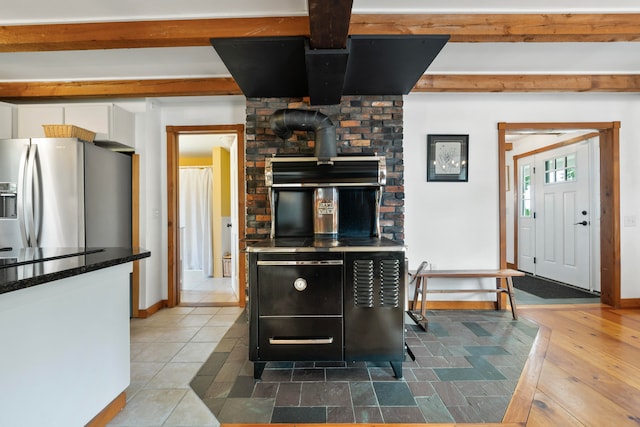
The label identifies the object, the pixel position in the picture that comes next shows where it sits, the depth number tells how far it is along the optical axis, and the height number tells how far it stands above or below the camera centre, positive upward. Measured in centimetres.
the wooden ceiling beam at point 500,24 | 204 +131
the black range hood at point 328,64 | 207 +118
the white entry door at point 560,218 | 401 -12
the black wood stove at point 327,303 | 191 -59
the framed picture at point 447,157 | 329 +62
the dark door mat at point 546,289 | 378 -110
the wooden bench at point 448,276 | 290 -66
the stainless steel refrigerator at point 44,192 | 253 +21
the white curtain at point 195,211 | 554 +6
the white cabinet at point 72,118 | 290 +98
